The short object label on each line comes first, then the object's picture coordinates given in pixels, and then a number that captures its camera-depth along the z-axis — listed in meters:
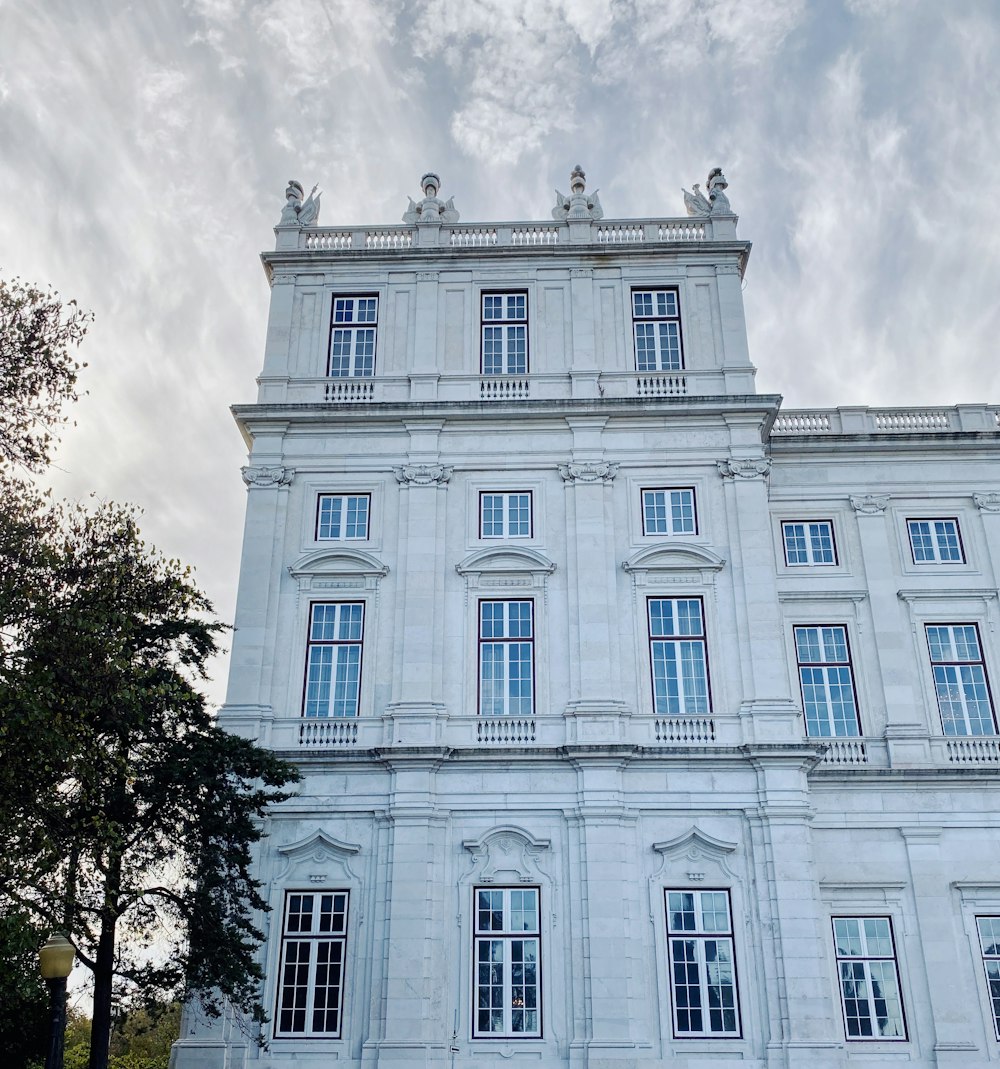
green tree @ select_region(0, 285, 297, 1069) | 13.35
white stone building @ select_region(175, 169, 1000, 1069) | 19.61
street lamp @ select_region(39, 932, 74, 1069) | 13.52
